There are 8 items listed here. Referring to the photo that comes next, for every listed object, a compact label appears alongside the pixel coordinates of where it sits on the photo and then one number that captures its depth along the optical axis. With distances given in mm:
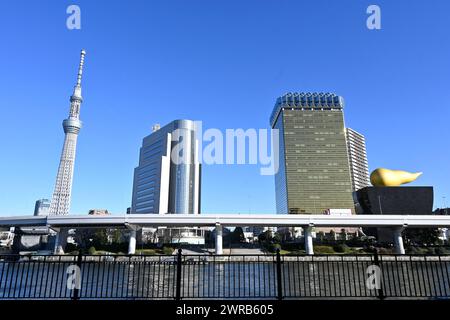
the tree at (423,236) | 88125
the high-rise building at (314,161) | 178375
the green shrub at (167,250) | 75925
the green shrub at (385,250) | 73825
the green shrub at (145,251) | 74638
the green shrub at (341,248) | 75188
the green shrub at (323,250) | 76794
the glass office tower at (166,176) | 178125
